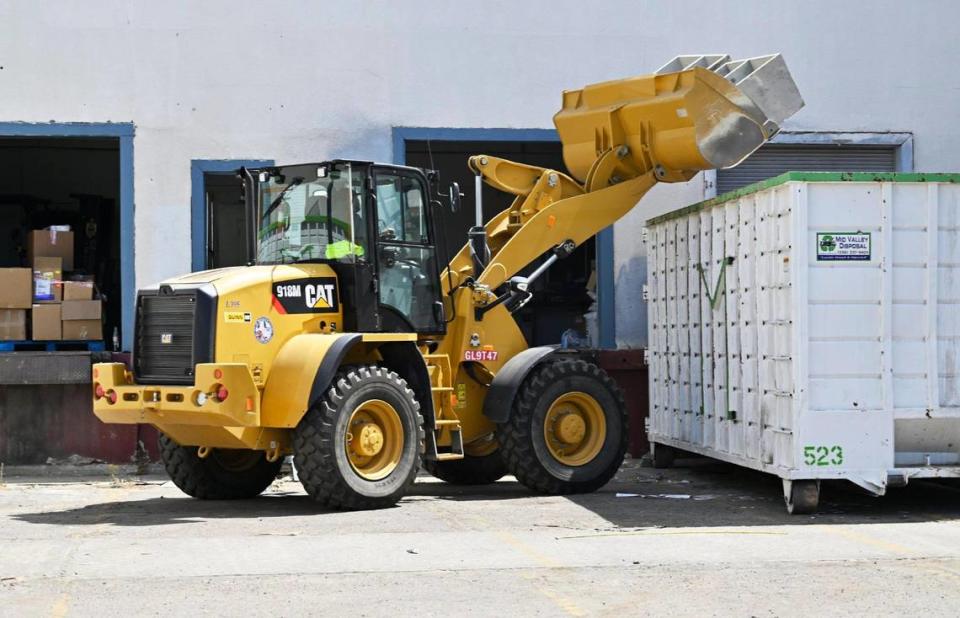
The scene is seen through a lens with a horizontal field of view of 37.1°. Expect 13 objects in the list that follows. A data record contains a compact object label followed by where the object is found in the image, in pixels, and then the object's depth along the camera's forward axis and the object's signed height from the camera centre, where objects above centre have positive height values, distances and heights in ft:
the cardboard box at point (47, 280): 53.42 +1.18
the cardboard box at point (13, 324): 52.85 -0.46
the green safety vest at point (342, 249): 40.86 +1.78
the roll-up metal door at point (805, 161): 58.85 +6.17
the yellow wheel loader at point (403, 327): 38.04 -0.44
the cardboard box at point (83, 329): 53.36 -0.65
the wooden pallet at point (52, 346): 53.01 -1.30
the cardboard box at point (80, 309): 53.36 +0.10
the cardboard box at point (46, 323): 53.06 -0.42
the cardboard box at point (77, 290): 53.57 +0.81
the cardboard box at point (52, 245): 53.88 +2.53
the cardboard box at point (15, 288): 52.95 +0.88
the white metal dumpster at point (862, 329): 36.78 -0.48
